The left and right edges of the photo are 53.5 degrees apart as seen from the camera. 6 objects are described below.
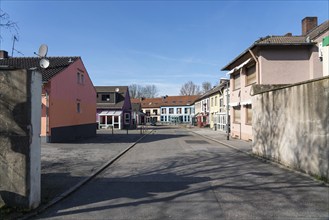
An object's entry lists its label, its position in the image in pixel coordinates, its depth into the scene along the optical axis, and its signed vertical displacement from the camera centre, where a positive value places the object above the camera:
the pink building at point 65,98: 20.55 +1.48
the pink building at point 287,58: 20.61 +3.75
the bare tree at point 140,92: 116.88 +9.41
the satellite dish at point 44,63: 20.72 +3.56
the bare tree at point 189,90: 115.75 +9.87
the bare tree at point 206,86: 108.44 +10.47
